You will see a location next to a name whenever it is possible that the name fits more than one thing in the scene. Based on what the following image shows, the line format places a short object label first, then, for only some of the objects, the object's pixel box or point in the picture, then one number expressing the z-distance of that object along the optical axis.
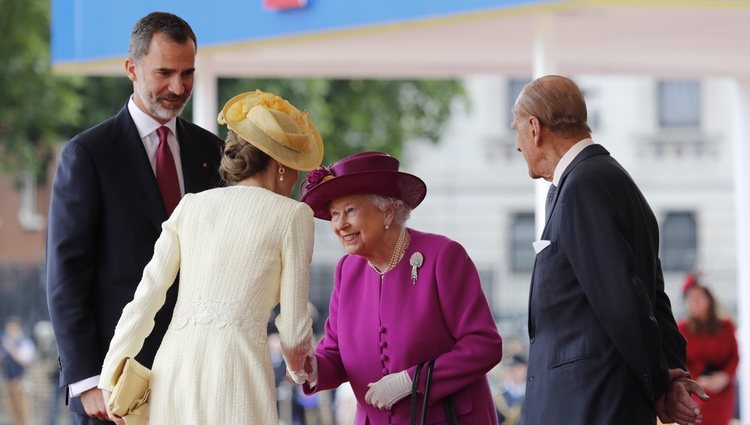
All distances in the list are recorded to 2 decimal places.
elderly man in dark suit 8.25
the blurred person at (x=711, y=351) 19.73
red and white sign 17.52
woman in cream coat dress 8.02
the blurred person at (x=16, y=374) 34.78
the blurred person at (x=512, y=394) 26.02
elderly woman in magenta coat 9.29
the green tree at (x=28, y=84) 38.59
